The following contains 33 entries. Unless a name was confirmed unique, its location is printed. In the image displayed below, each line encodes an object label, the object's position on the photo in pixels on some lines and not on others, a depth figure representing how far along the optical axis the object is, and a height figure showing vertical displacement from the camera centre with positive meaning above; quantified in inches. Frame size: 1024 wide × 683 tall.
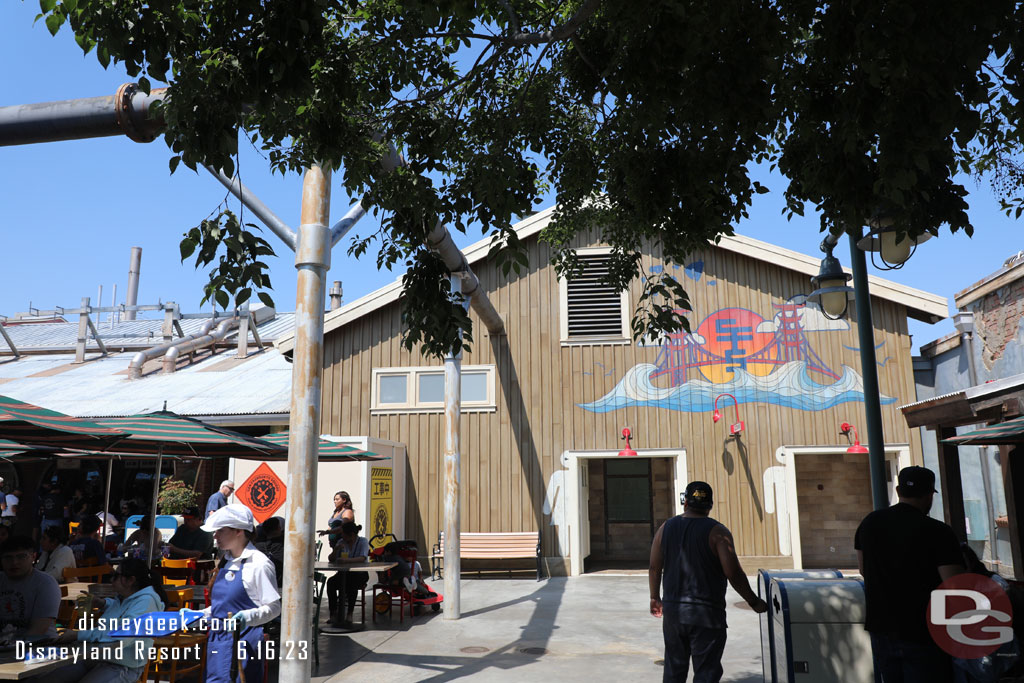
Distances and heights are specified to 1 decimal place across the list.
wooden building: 577.9 +70.8
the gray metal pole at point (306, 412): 219.5 +21.4
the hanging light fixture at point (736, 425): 573.5 +41.9
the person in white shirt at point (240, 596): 184.5 -27.6
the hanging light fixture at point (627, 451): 583.2 +23.7
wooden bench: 570.9 -46.9
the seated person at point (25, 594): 210.7 -29.6
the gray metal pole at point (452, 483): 396.8 +0.4
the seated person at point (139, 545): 470.3 -37.3
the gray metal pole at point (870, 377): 235.5 +32.8
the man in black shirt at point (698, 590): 191.5 -27.0
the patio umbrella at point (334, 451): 397.4 +17.4
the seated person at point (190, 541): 405.7 -29.1
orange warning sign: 563.8 -5.1
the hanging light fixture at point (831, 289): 275.7 +68.7
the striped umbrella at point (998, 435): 303.4 +18.0
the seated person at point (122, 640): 193.9 -38.1
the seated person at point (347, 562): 377.4 -37.1
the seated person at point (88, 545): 396.5 -31.5
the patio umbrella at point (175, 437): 320.8 +20.2
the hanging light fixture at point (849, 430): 571.5 +37.6
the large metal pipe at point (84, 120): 217.3 +103.9
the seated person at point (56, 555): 354.3 -31.8
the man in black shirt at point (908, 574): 166.1 -20.4
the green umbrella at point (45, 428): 243.1 +19.4
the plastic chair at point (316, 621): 301.6 -53.1
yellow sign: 540.4 -11.9
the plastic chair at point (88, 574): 362.0 -42.4
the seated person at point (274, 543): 321.1 -24.4
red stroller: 400.2 -52.0
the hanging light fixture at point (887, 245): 235.1 +72.7
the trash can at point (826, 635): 198.8 -39.6
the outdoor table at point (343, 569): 354.3 -38.7
